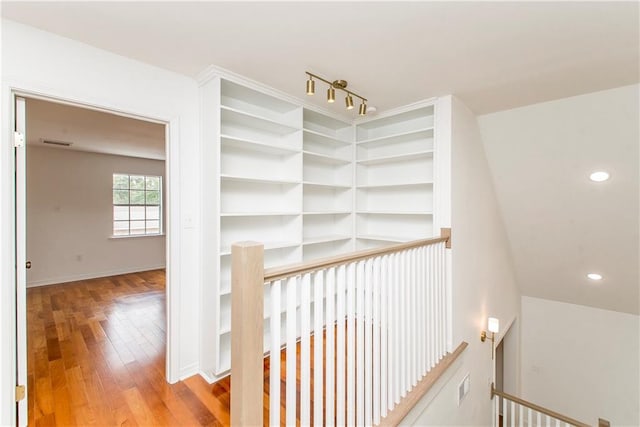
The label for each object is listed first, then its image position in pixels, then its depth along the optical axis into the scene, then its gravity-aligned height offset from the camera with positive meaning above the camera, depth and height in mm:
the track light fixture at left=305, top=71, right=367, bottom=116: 2148 +1047
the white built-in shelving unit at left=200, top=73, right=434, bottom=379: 2324 +281
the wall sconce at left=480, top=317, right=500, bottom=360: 3367 -1395
